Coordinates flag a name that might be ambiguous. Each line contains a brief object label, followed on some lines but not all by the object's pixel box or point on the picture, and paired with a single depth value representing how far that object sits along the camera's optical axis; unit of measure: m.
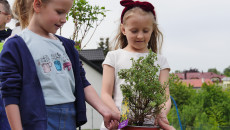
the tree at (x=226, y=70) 86.62
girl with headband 2.30
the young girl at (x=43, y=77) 1.49
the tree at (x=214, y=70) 100.31
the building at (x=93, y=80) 21.41
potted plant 1.87
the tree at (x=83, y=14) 4.64
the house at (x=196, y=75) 76.38
